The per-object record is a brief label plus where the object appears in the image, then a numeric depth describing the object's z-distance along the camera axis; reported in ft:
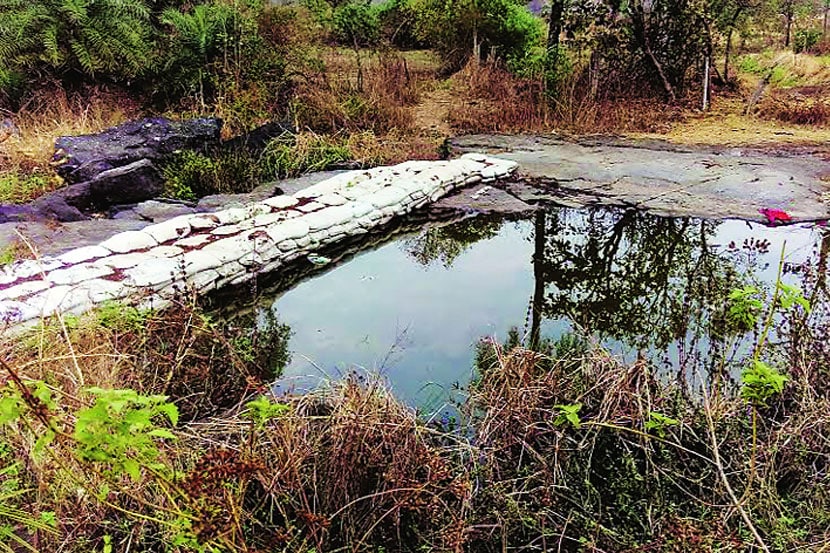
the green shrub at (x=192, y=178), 20.06
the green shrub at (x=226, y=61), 26.14
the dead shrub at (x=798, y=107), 27.43
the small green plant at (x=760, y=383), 6.74
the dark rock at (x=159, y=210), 17.98
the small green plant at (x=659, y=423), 7.50
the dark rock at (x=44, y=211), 16.78
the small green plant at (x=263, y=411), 6.57
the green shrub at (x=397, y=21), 39.03
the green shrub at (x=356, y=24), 32.71
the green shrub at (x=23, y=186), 19.04
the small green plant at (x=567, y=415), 6.94
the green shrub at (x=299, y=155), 22.31
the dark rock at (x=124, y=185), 18.69
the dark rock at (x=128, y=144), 20.22
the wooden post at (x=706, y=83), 28.32
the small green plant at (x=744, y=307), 7.61
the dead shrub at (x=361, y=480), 7.16
